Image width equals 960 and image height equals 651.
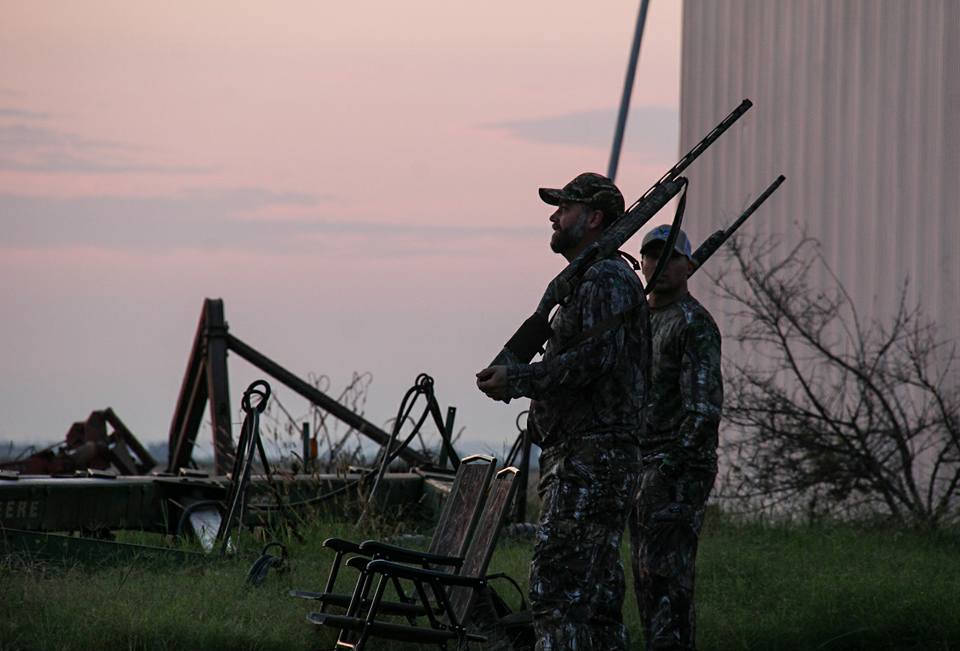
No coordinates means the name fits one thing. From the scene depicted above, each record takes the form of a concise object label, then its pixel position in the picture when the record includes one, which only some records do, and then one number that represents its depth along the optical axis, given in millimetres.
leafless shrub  26984
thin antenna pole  30422
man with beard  10859
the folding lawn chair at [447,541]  13828
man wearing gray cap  13047
